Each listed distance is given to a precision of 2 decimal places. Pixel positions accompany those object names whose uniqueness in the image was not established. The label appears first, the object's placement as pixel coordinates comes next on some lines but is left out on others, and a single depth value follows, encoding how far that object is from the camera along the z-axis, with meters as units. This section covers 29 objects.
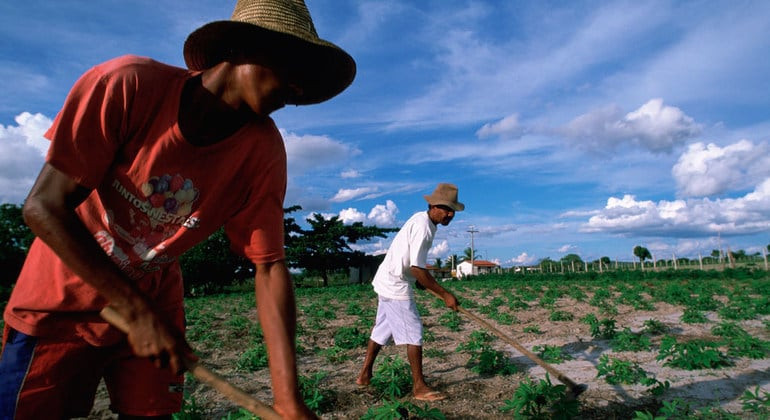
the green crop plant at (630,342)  5.76
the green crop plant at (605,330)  6.54
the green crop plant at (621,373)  4.23
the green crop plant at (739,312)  8.16
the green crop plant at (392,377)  4.28
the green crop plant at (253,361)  5.48
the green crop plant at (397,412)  3.02
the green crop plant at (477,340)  5.52
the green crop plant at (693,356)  4.64
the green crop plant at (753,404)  2.70
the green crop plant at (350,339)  6.70
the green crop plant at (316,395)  3.65
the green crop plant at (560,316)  8.74
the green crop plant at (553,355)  5.19
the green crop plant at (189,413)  3.16
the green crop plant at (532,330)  7.46
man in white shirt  4.32
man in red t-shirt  1.36
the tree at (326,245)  31.34
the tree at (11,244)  28.20
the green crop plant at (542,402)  3.12
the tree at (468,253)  72.88
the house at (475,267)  68.90
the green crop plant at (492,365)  4.91
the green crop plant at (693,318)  7.82
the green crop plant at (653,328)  6.91
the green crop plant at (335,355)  5.86
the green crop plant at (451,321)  8.09
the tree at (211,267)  26.44
